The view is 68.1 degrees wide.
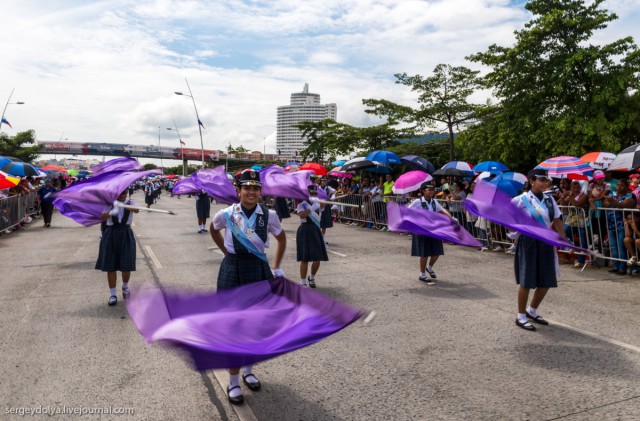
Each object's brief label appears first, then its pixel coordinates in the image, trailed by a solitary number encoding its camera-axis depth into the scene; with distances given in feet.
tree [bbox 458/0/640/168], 54.80
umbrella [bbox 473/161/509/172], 46.90
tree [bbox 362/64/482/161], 80.53
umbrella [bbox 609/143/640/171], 31.76
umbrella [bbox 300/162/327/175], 53.82
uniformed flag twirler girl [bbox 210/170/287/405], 14.26
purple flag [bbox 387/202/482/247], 23.04
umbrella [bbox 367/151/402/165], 55.26
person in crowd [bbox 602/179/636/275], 29.81
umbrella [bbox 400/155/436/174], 54.49
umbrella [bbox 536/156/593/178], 34.99
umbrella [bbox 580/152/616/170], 38.47
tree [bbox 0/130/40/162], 138.00
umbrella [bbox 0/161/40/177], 58.23
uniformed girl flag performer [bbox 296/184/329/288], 26.16
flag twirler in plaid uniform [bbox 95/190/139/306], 22.67
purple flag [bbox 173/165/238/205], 28.86
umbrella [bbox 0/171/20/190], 43.50
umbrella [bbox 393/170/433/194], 36.47
